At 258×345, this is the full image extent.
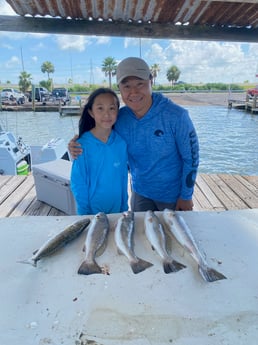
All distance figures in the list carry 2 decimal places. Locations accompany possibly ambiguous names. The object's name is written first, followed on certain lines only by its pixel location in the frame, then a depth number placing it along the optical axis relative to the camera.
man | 1.90
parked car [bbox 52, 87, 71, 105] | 32.22
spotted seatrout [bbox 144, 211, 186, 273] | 1.21
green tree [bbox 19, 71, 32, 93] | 39.94
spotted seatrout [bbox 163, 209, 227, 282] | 1.16
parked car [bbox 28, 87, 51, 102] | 33.14
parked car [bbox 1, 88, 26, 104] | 31.78
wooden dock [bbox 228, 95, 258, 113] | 24.12
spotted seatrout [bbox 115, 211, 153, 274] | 1.22
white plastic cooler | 3.35
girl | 1.85
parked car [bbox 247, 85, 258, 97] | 28.13
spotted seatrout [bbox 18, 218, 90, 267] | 1.27
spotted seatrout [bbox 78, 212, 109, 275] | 1.20
